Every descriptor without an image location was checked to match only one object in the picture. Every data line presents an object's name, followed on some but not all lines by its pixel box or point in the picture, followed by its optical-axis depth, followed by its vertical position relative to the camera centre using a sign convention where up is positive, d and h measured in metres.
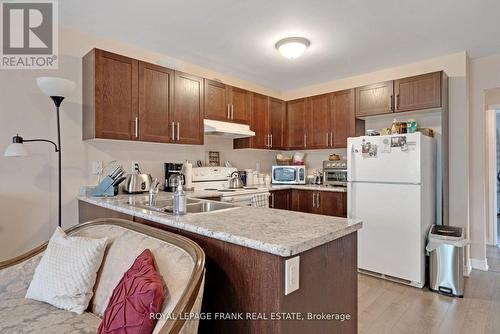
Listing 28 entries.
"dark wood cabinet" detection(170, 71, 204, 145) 3.10 +0.66
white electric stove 3.21 -0.22
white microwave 4.18 -0.10
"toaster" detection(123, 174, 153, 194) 2.82 -0.16
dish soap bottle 1.62 -0.20
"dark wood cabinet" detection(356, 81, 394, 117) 3.43 +0.87
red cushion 0.99 -0.49
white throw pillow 1.41 -0.54
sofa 1.00 -0.49
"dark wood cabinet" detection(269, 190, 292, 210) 3.79 -0.43
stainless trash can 2.60 -0.88
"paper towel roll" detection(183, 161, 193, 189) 3.34 -0.08
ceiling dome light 2.81 +1.24
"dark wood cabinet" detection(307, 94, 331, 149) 4.06 +0.69
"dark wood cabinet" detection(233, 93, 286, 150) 4.04 +0.67
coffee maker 3.20 -0.05
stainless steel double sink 2.10 -0.28
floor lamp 2.08 +0.59
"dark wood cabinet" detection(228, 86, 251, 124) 3.73 +0.86
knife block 2.51 -0.18
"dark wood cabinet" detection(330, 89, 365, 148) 3.79 +0.66
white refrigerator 2.79 -0.33
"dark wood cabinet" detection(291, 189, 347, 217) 3.53 -0.45
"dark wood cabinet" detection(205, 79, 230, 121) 3.44 +0.83
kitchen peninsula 1.06 -0.42
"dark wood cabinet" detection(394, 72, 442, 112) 3.11 +0.87
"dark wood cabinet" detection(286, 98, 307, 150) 4.35 +0.70
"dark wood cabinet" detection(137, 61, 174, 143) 2.83 +0.69
